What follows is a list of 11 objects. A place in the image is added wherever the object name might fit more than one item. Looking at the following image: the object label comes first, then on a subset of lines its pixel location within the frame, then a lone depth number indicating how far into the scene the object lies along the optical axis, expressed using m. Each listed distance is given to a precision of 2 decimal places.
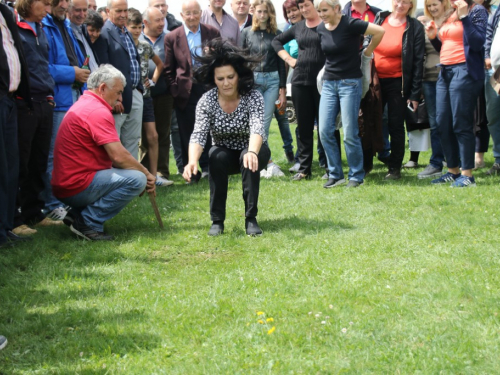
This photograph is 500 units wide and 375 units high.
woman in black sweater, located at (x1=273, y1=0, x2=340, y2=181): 8.76
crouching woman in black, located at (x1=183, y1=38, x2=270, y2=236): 6.23
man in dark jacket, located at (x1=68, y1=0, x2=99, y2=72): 7.65
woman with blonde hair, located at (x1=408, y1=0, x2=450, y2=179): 8.76
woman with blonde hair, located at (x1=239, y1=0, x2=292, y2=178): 9.53
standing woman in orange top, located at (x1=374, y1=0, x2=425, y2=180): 8.45
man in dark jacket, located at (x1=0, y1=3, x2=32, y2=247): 5.84
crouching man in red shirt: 6.24
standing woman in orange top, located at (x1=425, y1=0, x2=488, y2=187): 7.67
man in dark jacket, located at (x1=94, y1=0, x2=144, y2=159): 8.09
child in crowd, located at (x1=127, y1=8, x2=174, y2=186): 8.68
